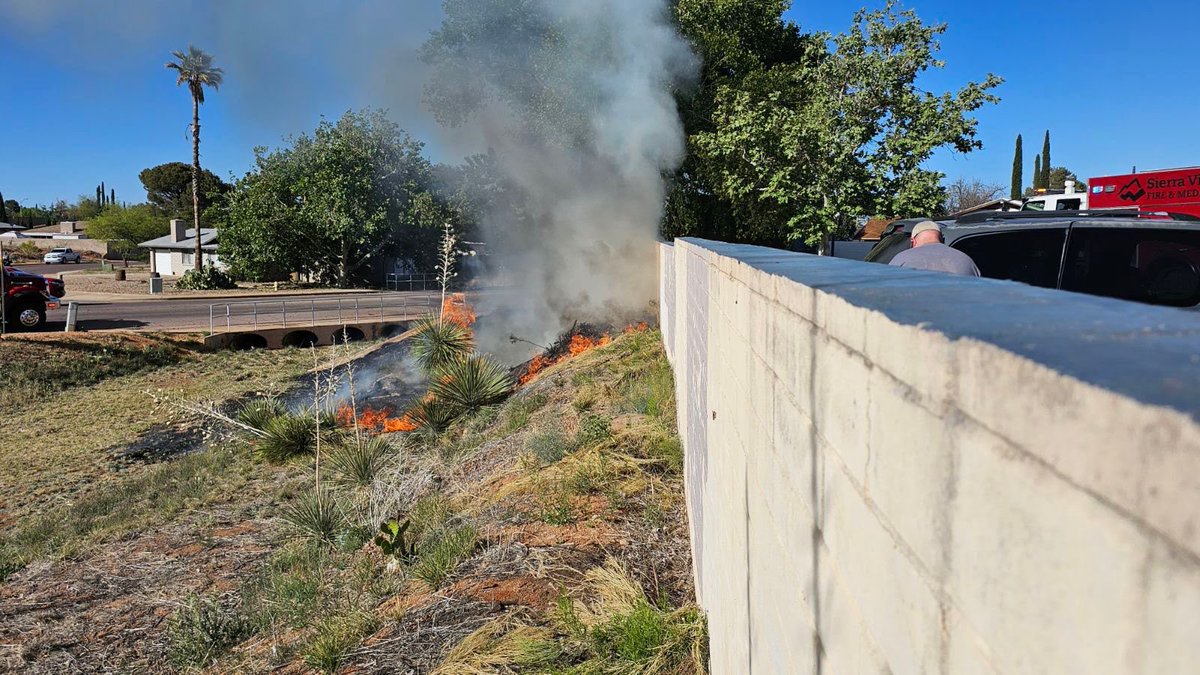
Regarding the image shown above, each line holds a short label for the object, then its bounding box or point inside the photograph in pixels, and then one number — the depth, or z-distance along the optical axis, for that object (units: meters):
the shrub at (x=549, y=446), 7.73
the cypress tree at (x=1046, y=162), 52.62
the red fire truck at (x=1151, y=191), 15.87
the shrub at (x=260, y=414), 12.12
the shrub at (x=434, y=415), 11.64
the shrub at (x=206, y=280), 41.91
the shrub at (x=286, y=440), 11.64
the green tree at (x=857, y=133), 13.30
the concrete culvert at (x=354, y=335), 24.66
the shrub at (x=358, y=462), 9.20
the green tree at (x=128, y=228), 74.50
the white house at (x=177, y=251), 57.31
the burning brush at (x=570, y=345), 14.69
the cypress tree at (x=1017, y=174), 50.34
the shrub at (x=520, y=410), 10.11
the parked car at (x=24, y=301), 22.16
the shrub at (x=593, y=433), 7.79
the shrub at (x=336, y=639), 4.66
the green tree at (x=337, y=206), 38.69
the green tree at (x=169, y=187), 85.31
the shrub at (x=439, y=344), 14.27
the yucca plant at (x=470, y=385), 12.07
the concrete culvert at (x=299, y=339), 24.42
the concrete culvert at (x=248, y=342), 23.64
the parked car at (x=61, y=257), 69.25
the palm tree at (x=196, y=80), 44.88
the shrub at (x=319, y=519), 7.40
